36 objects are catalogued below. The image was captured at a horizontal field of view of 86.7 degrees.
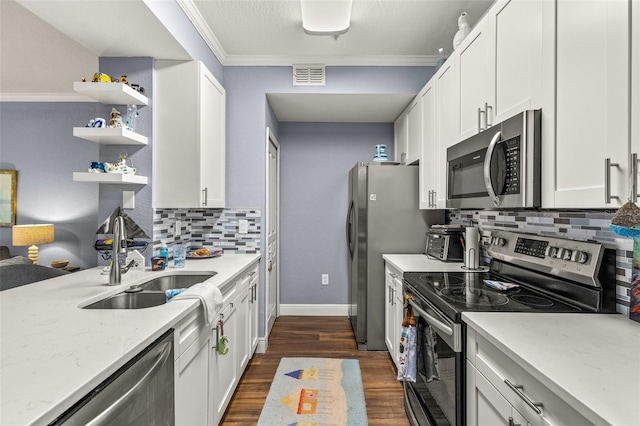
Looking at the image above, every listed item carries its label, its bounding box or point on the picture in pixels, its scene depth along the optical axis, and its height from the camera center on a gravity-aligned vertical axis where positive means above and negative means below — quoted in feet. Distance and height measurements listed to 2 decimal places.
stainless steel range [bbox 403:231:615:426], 4.28 -1.27
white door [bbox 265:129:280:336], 10.64 -0.59
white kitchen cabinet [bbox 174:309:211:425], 4.39 -2.29
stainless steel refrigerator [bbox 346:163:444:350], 9.93 -0.44
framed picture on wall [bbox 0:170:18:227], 13.29 +0.61
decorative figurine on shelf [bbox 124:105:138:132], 7.36 +2.04
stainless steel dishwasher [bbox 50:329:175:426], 2.63 -1.69
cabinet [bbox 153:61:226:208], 7.72 +1.73
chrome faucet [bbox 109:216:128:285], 5.61 -0.64
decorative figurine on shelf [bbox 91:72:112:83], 6.73 +2.61
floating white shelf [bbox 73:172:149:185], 6.64 +0.63
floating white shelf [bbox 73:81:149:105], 6.61 +2.33
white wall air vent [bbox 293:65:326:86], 10.00 +3.98
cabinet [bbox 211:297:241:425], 5.86 -2.94
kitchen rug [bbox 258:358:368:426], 6.73 -4.12
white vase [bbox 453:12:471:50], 7.30 +3.96
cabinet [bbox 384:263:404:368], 8.14 -2.51
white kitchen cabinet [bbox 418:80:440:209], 8.50 +1.56
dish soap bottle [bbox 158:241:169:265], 7.17 -0.92
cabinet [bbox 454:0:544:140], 4.56 +2.34
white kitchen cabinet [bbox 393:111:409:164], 11.33 +2.64
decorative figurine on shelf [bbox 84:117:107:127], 6.73 +1.71
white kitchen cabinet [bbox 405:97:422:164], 9.73 +2.42
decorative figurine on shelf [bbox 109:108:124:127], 6.82 +1.82
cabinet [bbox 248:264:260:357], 8.91 -2.75
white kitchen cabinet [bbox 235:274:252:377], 7.65 -2.77
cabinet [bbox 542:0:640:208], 3.26 +1.08
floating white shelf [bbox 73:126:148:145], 6.63 +1.49
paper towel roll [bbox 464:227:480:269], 7.30 -0.75
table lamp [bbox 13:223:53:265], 12.05 -0.97
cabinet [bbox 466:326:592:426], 2.71 -1.69
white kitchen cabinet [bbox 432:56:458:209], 7.34 +2.07
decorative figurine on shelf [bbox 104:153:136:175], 6.84 +0.87
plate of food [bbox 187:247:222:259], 8.80 -1.15
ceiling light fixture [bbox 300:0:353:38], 7.02 +4.27
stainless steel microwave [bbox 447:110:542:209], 4.48 +0.71
